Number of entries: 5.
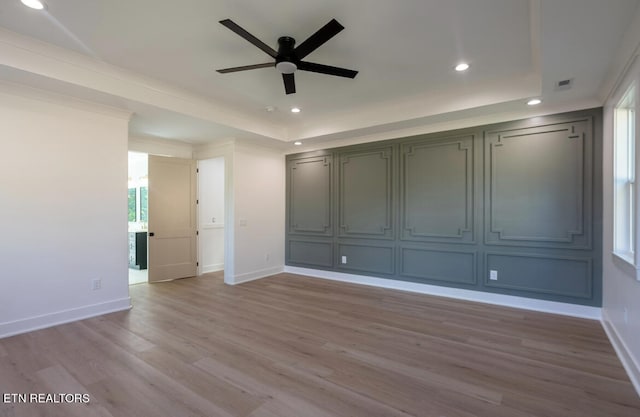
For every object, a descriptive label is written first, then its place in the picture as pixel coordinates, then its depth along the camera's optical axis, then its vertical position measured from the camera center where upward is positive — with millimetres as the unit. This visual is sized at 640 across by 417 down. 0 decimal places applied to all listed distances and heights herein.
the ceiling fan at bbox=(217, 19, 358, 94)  2363 +1316
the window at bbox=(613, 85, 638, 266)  2844 +326
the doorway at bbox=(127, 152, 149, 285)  6516 -163
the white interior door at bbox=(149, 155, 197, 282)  5367 -202
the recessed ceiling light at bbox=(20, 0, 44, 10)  2244 +1545
